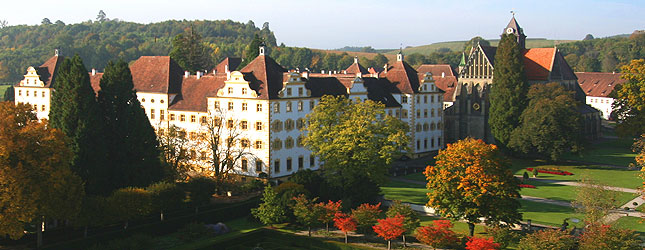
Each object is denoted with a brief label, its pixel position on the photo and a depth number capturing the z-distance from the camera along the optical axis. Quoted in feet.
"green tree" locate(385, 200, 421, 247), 164.04
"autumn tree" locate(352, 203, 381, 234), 170.40
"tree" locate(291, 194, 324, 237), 173.37
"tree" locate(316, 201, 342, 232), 174.60
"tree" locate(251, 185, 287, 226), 179.73
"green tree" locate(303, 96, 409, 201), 201.05
